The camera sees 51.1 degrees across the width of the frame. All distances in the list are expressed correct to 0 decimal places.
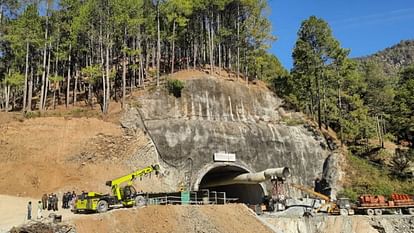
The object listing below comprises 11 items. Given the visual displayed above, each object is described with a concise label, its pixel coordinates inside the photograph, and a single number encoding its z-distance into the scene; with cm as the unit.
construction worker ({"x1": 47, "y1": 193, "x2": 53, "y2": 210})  3092
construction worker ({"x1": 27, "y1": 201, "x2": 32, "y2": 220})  2708
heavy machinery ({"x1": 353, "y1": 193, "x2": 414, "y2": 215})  3512
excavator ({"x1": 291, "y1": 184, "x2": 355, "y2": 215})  3562
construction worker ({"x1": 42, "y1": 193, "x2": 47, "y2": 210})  3139
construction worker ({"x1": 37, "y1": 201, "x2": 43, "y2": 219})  2690
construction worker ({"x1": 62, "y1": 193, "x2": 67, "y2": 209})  3241
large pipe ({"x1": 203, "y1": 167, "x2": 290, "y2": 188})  3834
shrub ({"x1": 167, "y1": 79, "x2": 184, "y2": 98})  4800
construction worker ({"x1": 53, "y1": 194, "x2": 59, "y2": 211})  3083
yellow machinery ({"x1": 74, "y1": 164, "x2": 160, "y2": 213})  2794
